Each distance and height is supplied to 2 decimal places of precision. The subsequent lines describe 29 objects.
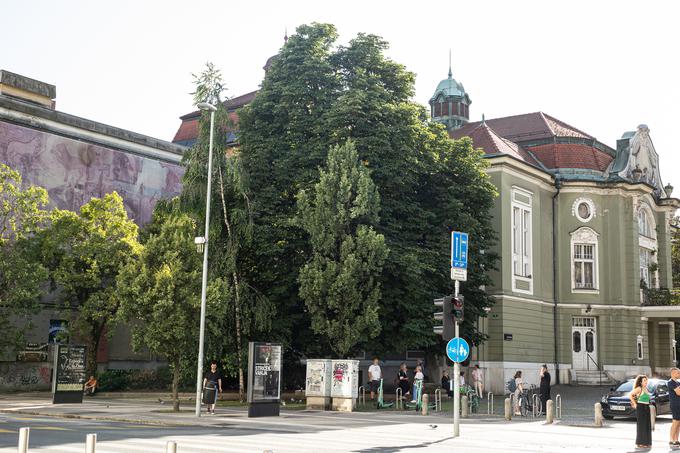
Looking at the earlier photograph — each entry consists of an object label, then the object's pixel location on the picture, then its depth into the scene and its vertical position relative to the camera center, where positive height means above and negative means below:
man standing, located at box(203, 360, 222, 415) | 25.78 -0.93
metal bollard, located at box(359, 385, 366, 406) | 30.64 -1.67
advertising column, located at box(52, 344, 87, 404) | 29.14 -0.92
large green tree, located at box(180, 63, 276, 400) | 29.67 +4.92
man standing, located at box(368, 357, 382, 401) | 30.27 -0.67
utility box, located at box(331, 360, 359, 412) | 27.19 -0.93
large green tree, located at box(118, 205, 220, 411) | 26.45 +1.84
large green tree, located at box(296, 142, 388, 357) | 28.84 +3.64
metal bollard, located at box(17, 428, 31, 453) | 9.18 -1.07
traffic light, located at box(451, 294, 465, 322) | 19.02 +1.20
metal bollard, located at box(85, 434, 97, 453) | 8.64 -1.02
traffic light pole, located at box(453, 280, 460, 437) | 18.84 -0.83
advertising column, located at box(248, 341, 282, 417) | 24.53 -0.78
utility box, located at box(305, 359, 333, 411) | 27.52 -0.97
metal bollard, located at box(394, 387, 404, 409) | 29.39 -1.55
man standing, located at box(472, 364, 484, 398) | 33.99 -0.79
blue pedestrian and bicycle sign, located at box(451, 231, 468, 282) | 19.86 +2.57
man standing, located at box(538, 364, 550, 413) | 27.84 -0.78
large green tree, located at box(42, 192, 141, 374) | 36.06 +4.26
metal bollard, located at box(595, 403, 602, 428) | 23.28 -1.49
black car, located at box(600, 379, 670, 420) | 27.06 -1.18
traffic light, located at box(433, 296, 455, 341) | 18.80 +0.97
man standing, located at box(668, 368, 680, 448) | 17.22 -0.75
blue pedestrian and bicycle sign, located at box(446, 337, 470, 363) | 18.70 +0.24
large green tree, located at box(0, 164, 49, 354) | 33.94 +3.86
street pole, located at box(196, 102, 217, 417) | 24.79 +1.85
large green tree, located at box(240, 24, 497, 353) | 31.62 +7.71
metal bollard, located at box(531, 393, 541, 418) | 27.23 -1.46
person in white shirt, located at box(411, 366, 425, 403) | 28.94 -0.75
